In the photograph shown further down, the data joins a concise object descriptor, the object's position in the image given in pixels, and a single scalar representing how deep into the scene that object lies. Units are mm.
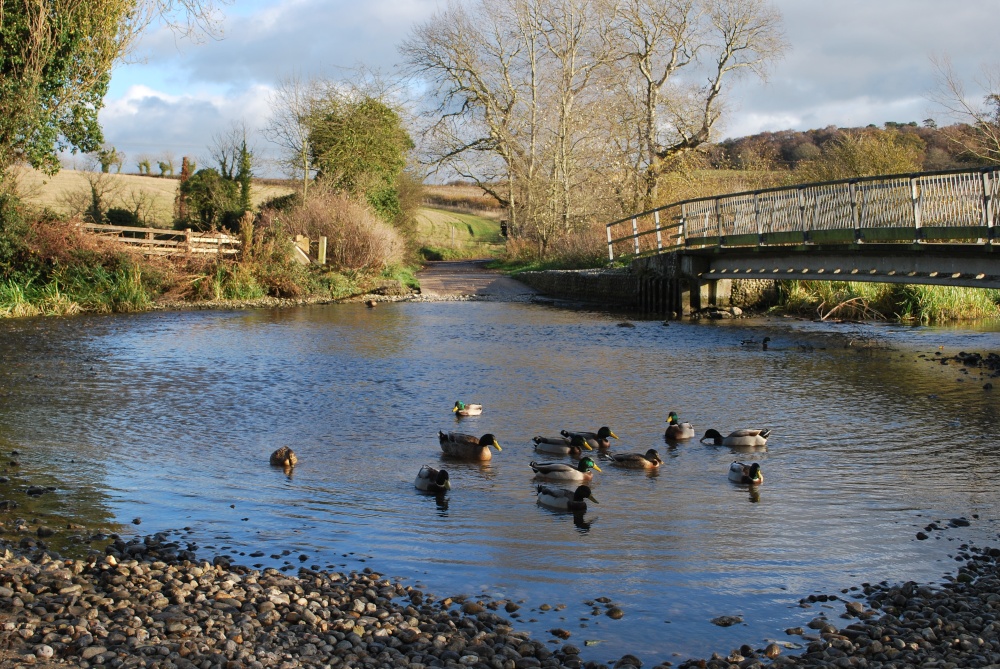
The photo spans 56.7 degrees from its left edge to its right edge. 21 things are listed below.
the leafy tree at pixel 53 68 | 21578
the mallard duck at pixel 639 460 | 9812
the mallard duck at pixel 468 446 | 10133
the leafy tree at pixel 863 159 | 35906
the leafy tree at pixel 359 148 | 42969
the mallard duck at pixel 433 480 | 8766
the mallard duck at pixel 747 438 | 10594
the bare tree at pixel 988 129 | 31178
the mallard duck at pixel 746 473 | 9086
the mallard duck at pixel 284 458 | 9750
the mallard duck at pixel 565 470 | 8938
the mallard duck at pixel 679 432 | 11102
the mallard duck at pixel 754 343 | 20616
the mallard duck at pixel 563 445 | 10312
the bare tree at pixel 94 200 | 36562
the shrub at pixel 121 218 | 37344
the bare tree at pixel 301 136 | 43438
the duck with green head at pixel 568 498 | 8234
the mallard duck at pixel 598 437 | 10547
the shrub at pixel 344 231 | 35250
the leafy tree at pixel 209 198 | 39031
